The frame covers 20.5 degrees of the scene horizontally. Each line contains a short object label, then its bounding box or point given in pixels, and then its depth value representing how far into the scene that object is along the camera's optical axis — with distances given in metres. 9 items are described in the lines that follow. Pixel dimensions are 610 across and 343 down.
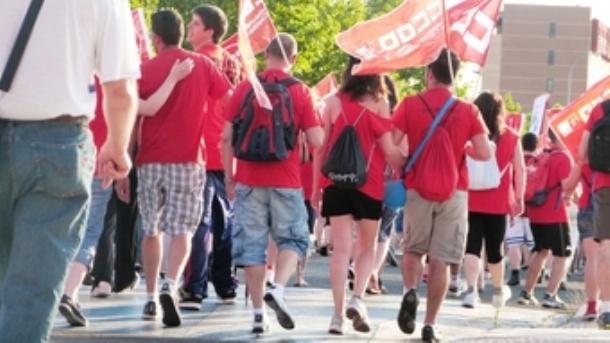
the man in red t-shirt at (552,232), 16.61
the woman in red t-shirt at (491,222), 13.75
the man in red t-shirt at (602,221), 11.87
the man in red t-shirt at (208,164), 11.28
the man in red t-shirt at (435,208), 10.35
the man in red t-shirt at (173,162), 10.16
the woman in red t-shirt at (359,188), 10.37
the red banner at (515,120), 24.47
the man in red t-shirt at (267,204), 9.93
